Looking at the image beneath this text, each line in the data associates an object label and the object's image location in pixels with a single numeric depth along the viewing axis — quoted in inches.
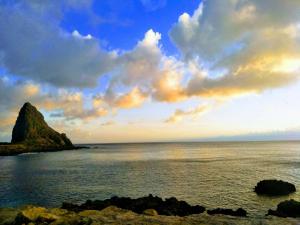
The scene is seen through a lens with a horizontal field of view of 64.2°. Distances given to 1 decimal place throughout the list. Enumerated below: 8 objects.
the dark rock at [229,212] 987.7
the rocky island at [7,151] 5125.4
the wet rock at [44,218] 670.3
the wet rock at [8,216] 712.9
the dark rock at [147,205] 1020.7
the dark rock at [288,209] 934.7
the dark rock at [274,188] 1460.1
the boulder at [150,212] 799.1
